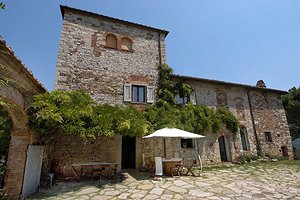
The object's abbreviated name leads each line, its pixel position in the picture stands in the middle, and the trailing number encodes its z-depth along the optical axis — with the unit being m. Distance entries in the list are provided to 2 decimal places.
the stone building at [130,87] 9.62
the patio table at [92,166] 7.56
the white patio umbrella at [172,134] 7.88
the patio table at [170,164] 8.20
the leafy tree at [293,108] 18.55
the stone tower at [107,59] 10.06
